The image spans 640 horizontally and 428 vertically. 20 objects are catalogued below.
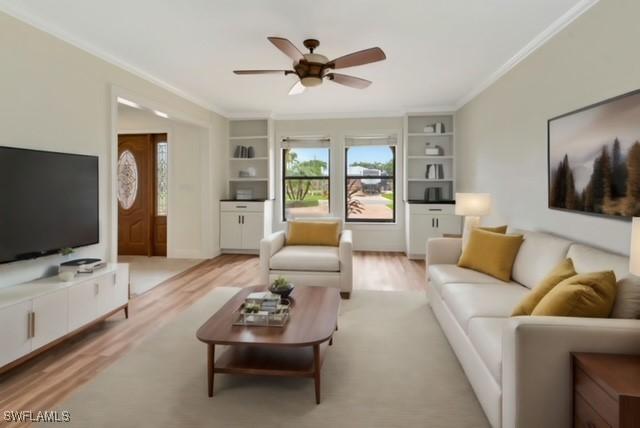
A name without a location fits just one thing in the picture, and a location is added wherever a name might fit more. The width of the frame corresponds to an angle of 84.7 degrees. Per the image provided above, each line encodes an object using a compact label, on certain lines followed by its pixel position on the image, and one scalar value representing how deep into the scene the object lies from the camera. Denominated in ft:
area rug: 6.03
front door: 20.13
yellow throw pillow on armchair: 14.33
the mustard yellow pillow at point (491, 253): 9.41
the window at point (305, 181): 21.99
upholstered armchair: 12.39
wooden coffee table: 6.46
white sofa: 4.67
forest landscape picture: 6.88
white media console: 7.23
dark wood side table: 3.72
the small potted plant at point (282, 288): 8.61
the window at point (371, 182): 21.57
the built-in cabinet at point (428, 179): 19.22
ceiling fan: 8.87
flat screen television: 8.22
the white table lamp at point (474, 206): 13.33
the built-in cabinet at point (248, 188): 20.58
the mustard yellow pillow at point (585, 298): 5.14
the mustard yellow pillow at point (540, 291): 6.10
